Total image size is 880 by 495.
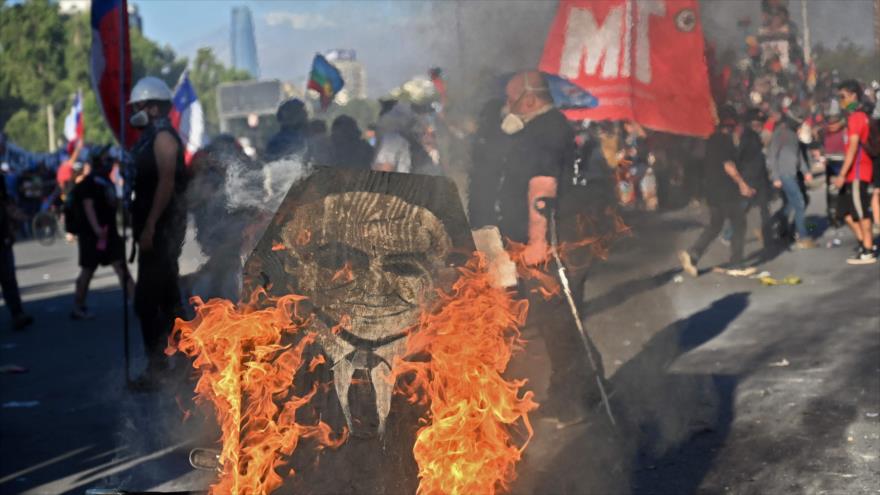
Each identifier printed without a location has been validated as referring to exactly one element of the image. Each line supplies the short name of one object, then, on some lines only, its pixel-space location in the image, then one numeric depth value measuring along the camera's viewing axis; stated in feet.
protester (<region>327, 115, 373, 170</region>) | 36.42
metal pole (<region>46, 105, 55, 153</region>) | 184.14
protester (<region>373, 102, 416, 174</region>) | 36.45
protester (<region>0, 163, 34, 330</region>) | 38.24
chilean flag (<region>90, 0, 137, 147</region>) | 31.07
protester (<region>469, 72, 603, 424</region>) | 22.58
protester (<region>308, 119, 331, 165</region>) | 24.56
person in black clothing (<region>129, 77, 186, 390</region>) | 25.82
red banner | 31.42
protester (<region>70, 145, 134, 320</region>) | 41.73
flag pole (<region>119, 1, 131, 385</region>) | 30.03
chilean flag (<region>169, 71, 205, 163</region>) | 55.47
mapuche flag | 32.83
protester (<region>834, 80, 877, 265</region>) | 43.05
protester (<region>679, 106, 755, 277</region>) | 45.42
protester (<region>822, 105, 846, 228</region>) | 45.01
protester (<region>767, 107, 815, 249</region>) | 51.44
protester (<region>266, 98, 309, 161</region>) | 34.71
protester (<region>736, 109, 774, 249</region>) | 48.67
